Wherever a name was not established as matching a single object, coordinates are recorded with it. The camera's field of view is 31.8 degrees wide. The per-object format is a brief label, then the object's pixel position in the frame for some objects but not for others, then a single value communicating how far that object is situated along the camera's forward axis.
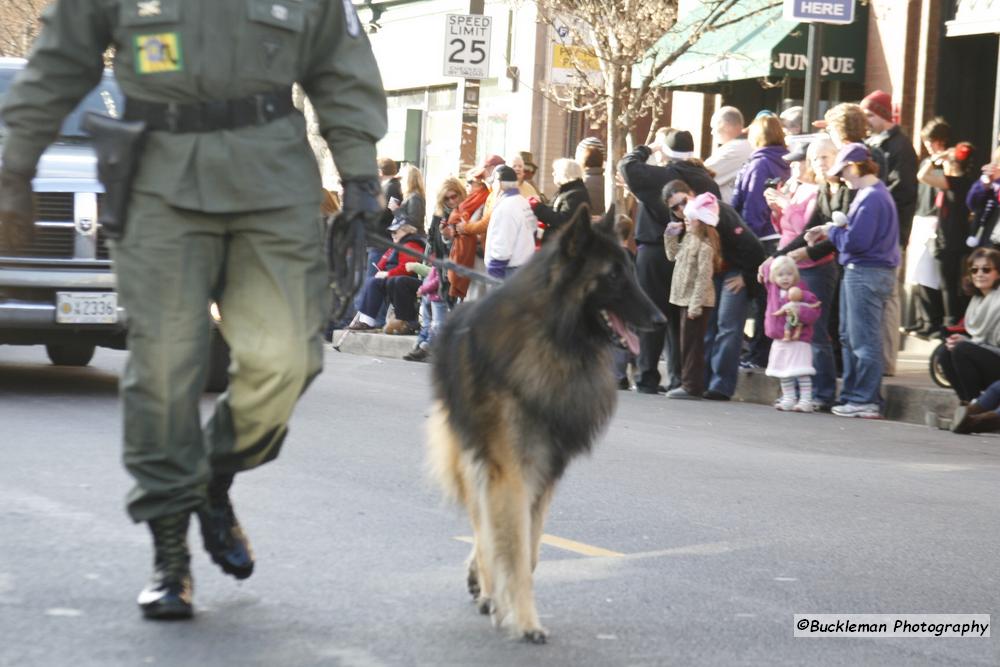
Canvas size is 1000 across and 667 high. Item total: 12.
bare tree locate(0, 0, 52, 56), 36.38
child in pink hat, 13.44
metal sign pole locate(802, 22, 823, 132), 15.39
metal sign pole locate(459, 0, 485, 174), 22.98
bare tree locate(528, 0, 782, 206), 21.12
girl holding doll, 12.86
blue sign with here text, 14.55
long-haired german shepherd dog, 5.18
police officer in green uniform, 4.89
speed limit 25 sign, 21.25
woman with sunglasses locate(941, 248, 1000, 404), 11.88
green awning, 20.05
